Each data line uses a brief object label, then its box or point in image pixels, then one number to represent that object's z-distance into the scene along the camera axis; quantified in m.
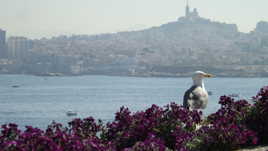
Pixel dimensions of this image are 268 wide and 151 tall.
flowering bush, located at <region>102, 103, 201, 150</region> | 13.29
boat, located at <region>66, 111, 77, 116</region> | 111.40
